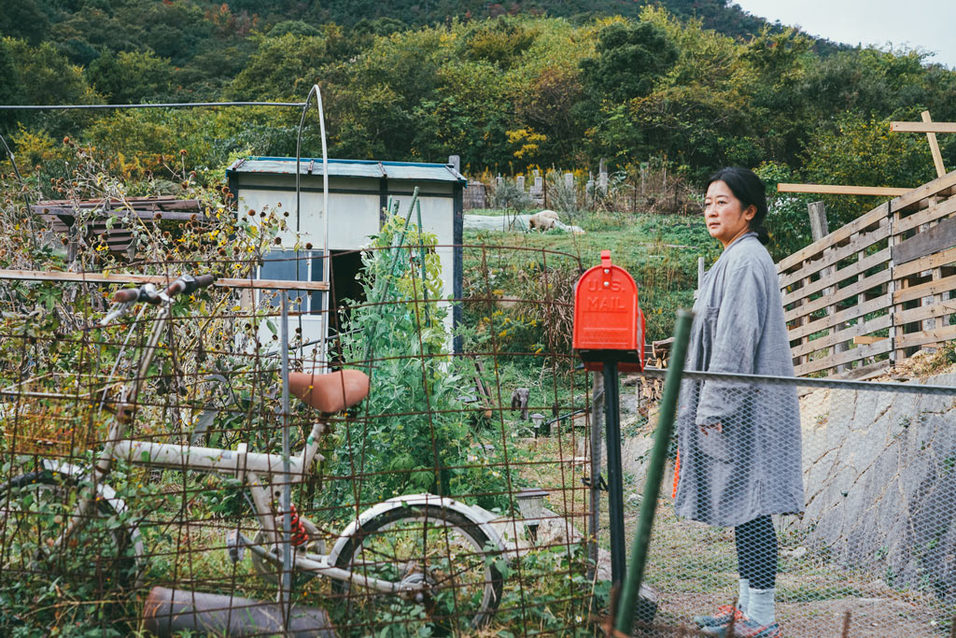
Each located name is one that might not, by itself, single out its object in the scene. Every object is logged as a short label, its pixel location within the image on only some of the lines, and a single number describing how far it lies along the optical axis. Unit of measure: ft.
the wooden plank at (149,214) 28.45
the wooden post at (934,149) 21.91
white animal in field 56.83
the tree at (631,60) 88.94
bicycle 7.24
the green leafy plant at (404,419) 11.88
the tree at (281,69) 107.14
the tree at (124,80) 106.22
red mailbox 7.19
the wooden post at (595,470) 8.03
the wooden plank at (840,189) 24.25
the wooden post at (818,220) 27.91
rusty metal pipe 7.23
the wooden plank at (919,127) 21.36
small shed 30.89
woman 7.80
